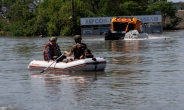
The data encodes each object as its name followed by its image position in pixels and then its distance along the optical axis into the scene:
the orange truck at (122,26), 50.28
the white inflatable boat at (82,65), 19.84
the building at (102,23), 69.81
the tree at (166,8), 88.12
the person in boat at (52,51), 20.59
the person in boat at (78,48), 19.89
